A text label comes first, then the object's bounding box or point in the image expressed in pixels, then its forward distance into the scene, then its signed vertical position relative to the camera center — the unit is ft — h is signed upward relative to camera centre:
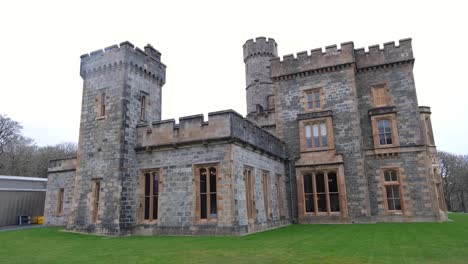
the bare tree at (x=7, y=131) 131.95 +30.32
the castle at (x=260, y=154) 47.69 +7.88
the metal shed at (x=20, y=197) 78.79 +2.47
